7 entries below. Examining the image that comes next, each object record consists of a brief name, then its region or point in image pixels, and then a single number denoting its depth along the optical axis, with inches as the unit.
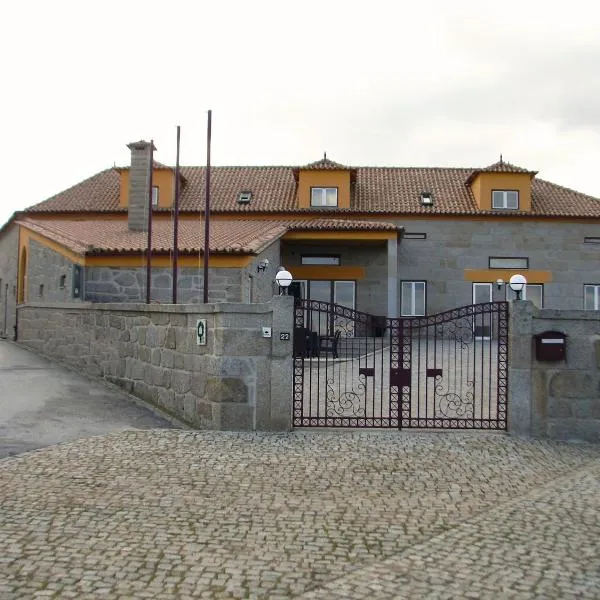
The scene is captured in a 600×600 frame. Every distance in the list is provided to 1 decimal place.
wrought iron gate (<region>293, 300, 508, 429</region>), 380.8
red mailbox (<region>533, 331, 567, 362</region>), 372.5
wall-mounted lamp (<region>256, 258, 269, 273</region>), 821.3
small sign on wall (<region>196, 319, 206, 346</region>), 390.3
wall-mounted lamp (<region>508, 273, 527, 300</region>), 378.3
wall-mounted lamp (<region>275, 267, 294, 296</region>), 388.8
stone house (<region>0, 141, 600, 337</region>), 1088.2
